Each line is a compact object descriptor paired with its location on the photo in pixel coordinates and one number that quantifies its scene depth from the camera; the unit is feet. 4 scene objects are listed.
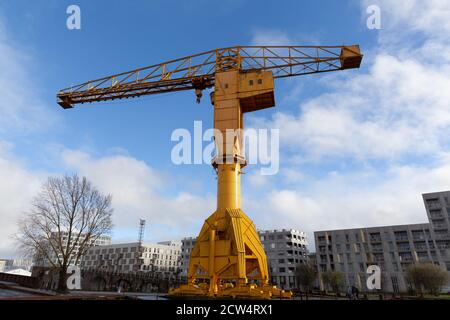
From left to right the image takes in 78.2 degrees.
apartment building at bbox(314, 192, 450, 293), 161.38
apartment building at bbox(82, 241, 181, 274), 281.13
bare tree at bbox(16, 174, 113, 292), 81.15
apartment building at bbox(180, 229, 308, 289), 208.59
